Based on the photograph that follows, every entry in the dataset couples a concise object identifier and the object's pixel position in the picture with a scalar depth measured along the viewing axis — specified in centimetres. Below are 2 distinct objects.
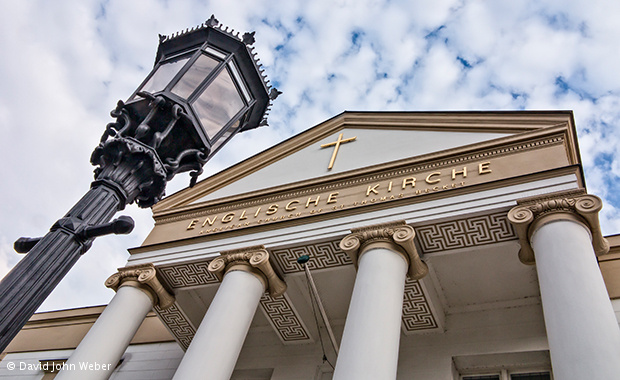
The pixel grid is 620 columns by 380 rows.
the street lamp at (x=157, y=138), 387
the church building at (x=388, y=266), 687
